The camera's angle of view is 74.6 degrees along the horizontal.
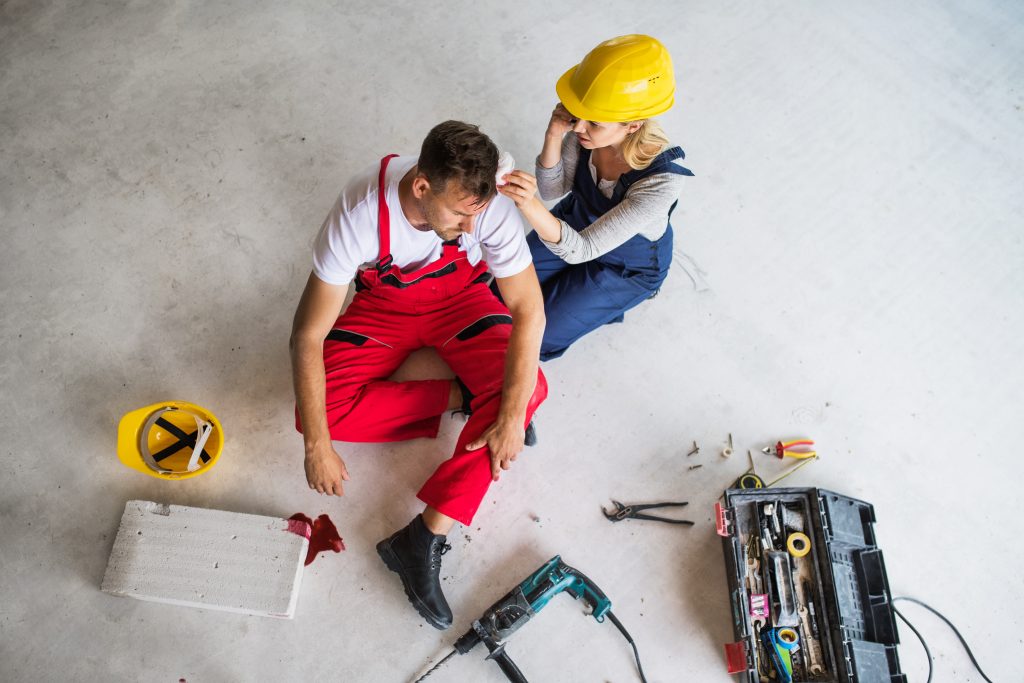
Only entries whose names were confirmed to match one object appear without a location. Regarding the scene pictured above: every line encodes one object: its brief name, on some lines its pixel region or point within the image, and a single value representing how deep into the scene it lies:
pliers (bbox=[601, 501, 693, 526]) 2.02
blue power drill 1.83
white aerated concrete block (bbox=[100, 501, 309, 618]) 1.83
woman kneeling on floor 1.57
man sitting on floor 1.54
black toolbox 1.81
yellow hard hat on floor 1.90
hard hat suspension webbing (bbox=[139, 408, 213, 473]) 1.90
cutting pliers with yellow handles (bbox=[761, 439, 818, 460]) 2.09
